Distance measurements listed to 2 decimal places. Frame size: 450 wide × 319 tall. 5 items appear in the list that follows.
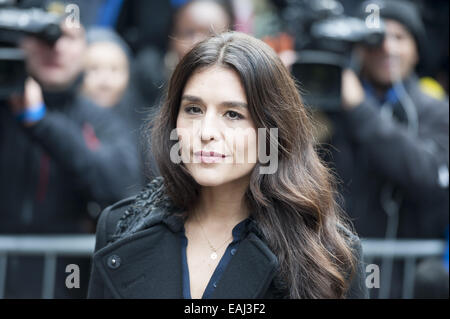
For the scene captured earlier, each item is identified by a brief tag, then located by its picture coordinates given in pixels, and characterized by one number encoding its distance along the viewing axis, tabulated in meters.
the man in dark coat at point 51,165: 7.48
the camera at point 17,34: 7.43
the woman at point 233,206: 4.58
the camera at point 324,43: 7.97
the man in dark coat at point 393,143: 7.85
